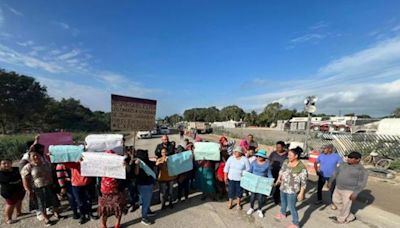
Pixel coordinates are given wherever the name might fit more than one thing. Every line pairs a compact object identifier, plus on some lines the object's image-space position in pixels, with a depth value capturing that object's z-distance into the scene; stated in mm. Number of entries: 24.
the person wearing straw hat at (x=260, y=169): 6047
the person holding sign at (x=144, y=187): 5387
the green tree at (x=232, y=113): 113938
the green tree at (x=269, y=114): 94375
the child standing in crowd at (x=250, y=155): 6604
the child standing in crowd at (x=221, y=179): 7133
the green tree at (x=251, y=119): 100600
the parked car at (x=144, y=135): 37475
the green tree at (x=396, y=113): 69712
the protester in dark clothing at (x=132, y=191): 6249
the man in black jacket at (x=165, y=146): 6738
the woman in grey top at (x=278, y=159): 6699
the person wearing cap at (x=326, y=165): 6672
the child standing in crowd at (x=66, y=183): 5586
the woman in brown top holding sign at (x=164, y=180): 6227
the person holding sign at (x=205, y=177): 7082
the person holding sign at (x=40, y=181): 5277
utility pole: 11091
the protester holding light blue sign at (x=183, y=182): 6785
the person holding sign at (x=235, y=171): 6223
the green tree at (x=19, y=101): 35250
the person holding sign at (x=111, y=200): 4844
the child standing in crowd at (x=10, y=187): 5312
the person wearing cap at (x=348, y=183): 5430
